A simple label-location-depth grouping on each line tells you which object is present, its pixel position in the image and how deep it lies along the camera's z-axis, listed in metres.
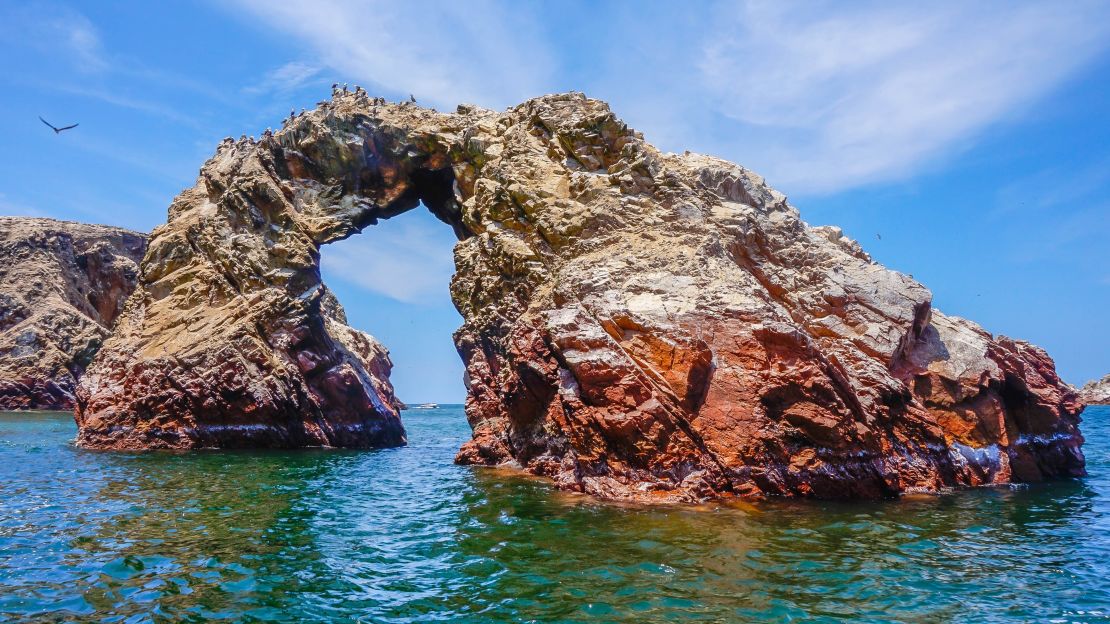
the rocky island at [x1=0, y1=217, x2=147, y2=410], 62.75
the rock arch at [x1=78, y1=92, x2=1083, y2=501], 16.69
